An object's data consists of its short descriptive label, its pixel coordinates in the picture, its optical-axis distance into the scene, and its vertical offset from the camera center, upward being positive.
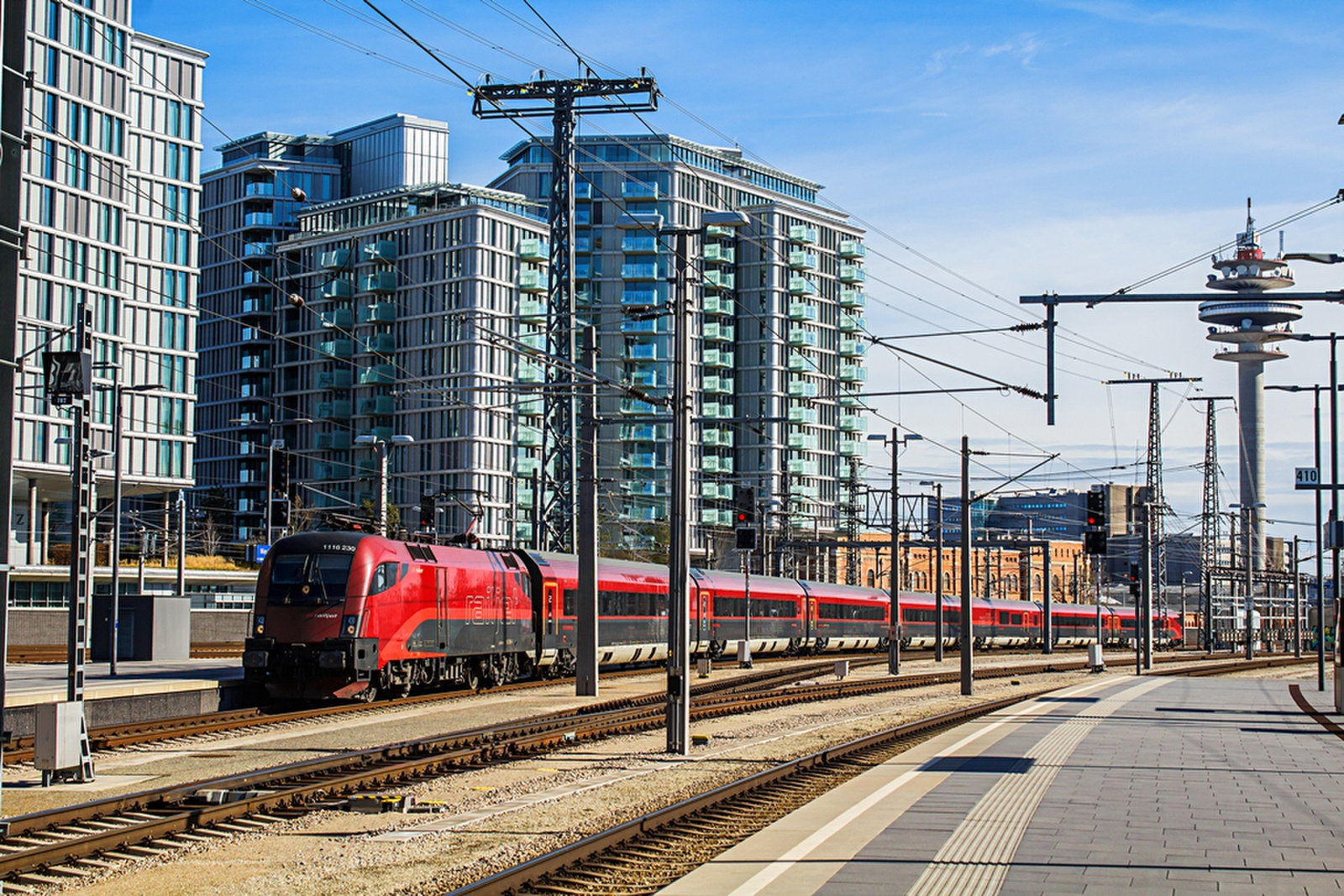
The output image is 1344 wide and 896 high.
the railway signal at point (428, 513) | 37.75 +0.71
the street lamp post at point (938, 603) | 53.40 -2.31
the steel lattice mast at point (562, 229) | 45.22 +10.62
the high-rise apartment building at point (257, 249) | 120.62 +24.65
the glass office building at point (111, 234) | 76.31 +17.34
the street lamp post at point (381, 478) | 38.88 +1.72
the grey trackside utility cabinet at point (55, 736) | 17.03 -2.32
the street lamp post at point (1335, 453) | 33.89 +2.28
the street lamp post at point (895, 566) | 46.38 -0.93
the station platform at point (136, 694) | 24.09 -2.95
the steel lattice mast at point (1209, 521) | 86.31 +1.29
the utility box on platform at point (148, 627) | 39.28 -2.41
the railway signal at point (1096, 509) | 43.66 +1.00
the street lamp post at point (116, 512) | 34.47 +0.65
